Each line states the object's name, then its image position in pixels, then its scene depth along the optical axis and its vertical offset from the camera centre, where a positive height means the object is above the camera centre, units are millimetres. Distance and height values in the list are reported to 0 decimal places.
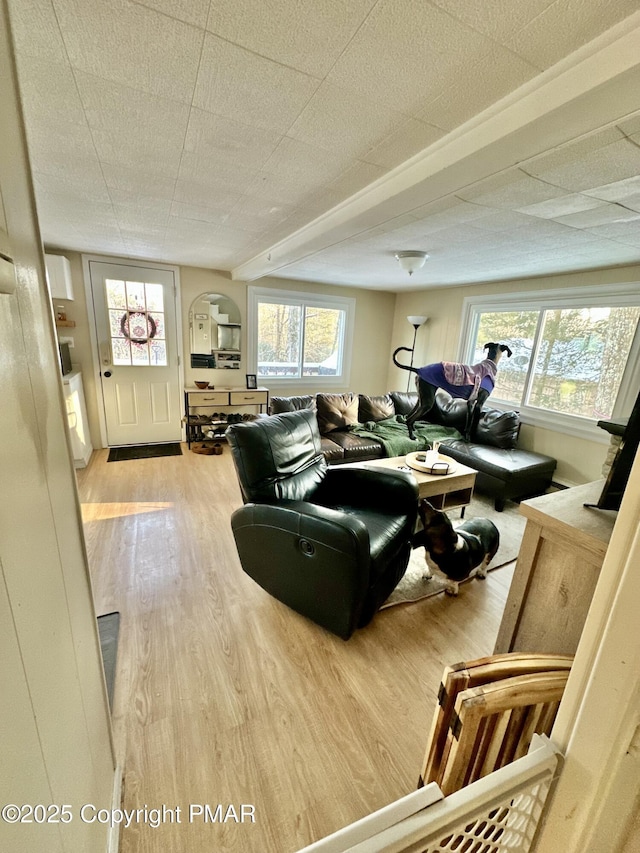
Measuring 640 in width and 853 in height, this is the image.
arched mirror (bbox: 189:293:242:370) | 4395 -44
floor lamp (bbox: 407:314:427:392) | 4918 +271
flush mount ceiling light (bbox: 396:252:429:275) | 2957 +668
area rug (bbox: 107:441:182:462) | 4012 -1514
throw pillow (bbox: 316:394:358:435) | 3807 -838
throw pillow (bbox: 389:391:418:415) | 4387 -783
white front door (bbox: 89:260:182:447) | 3957 -310
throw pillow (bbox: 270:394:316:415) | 3535 -730
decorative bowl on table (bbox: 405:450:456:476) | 2635 -957
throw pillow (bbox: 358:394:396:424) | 4164 -850
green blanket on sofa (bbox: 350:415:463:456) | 3545 -1023
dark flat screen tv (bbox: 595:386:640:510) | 856 -294
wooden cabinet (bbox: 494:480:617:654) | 909 -617
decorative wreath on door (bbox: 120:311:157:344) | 4078 -38
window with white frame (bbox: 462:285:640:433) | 3131 -22
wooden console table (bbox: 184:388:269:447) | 4379 -938
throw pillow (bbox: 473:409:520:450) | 3672 -888
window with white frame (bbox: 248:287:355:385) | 4816 -38
